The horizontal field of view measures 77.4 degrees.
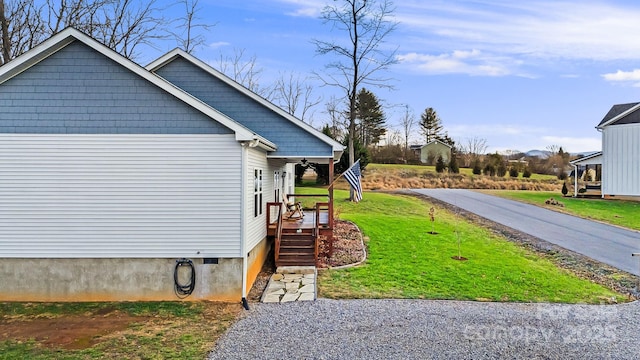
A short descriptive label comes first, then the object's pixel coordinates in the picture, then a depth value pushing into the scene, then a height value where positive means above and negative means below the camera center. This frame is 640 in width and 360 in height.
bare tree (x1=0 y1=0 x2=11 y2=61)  15.81 +5.52
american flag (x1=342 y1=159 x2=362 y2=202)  12.46 -0.13
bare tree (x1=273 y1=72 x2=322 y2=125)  39.72 +8.02
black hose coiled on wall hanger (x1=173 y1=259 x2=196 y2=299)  9.09 -2.44
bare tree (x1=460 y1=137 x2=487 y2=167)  65.06 +4.52
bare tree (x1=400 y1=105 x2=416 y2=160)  63.29 +8.20
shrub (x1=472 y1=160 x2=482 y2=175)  44.25 +0.39
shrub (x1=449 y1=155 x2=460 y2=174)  44.06 +0.61
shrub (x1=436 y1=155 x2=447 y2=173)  44.69 +0.85
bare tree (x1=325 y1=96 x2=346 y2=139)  36.50 +5.69
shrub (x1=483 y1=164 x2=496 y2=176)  43.78 +0.39
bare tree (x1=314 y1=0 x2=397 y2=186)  25.07 +7.97
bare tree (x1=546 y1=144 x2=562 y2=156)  58.72 +3.76
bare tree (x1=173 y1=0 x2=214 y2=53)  23.73 +8.81
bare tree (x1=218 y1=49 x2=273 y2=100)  34.28 +9.30
